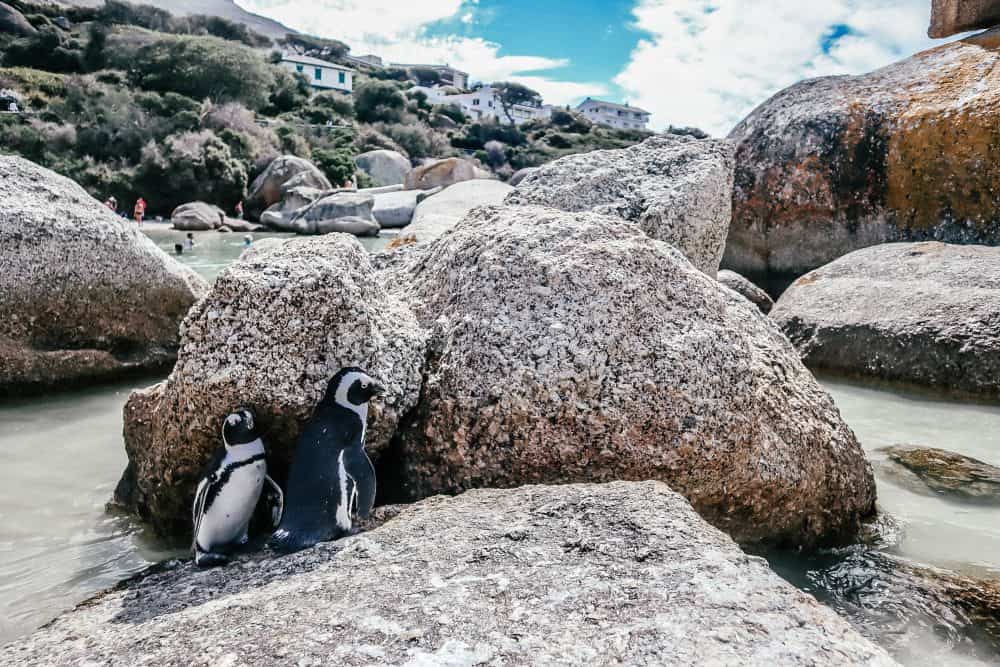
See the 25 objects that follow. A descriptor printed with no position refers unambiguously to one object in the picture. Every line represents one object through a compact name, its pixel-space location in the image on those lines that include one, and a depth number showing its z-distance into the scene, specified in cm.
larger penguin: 216
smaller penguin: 223
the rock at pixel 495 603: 149
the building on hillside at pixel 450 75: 8711
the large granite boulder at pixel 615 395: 249
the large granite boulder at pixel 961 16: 809
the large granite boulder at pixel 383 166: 3762
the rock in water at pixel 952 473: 329
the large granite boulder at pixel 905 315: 482
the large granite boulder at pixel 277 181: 2666
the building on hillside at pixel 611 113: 9288
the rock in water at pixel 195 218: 2320
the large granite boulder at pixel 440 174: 2819
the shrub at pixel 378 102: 5025
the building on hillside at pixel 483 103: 7544
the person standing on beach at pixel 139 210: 2295
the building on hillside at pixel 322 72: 6071
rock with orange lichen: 661
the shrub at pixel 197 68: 3716
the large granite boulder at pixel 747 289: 647
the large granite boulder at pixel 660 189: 437
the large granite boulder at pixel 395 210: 2392
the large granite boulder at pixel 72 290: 472
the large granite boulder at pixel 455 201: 672
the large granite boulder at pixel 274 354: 238
